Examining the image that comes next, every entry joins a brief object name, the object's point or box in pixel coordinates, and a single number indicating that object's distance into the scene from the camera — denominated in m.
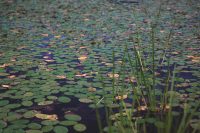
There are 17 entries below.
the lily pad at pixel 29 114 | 2.06
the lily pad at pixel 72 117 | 2.03
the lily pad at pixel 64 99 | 2.31
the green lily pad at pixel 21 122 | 1.95
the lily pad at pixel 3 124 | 1.88
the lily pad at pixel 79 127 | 1.89
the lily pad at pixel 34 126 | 1.89
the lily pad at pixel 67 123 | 1.94
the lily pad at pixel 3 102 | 2.22
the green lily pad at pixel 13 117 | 1.99
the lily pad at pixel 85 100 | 2.29
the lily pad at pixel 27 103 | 2.23
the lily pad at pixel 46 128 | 1.85
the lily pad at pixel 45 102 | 2.25
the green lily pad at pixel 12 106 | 2.17
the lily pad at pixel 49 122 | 1.93
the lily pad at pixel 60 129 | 1.84
